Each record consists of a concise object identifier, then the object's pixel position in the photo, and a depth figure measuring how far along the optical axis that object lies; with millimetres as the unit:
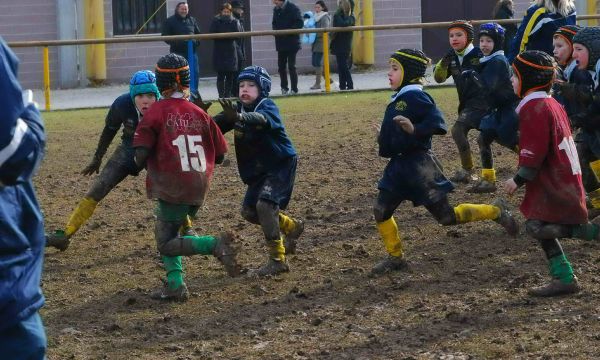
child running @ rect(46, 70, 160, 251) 8844
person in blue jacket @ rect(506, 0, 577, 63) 11422
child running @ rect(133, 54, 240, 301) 7539
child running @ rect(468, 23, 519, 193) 10641
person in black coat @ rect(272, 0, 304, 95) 21156
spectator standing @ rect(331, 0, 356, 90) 21344
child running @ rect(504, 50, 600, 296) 7180
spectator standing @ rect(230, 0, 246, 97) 20344
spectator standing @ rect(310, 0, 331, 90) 21844
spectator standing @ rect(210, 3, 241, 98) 20188
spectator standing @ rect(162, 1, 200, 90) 21203
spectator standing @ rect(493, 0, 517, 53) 21688
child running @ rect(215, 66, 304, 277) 8234
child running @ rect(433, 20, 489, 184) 11023
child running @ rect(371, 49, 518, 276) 7938
